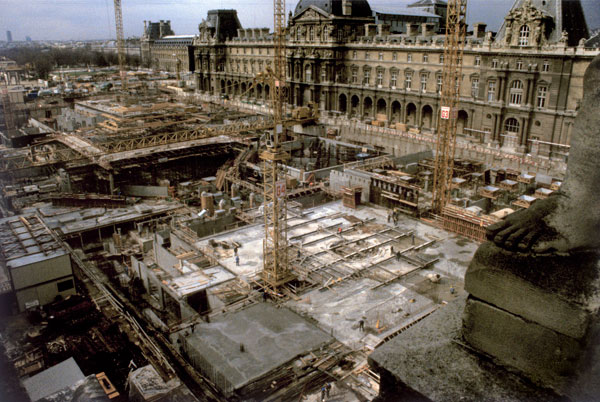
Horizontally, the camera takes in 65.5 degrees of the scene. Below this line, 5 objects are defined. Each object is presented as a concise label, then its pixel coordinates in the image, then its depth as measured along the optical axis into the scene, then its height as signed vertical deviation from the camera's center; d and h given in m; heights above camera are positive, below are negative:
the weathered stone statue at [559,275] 3.43 -1.51
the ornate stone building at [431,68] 53.50 +0.16
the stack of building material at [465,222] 35.94 -11.67
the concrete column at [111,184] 55.91 -13.67
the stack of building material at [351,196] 42.88 -11.38
